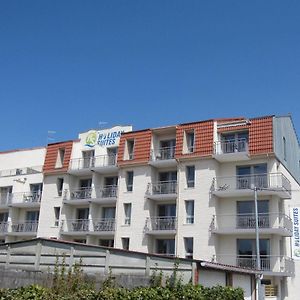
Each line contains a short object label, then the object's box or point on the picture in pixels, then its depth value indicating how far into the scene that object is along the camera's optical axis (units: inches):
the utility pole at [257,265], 1018.2
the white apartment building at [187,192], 1348.4
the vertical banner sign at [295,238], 1403.8
